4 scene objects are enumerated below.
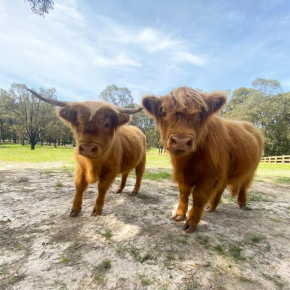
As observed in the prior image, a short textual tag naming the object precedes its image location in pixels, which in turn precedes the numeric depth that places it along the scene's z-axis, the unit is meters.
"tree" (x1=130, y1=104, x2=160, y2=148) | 32.26
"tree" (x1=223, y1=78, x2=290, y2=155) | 30.67
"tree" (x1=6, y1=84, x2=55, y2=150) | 32.44
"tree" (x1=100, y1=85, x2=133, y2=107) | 33.88
